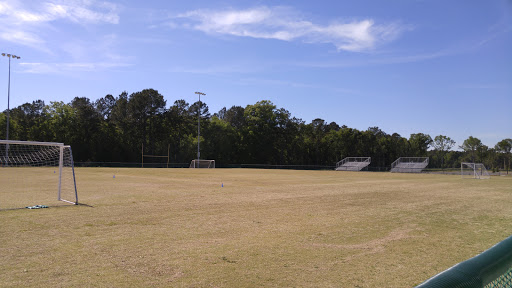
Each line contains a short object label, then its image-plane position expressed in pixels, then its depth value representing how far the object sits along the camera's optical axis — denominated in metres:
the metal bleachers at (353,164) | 72.16
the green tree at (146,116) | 80.19
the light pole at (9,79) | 53.78
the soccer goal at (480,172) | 45.78
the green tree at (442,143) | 99.62
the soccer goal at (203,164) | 67.75
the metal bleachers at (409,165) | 64.94
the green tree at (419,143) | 100.44
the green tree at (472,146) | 97.83
